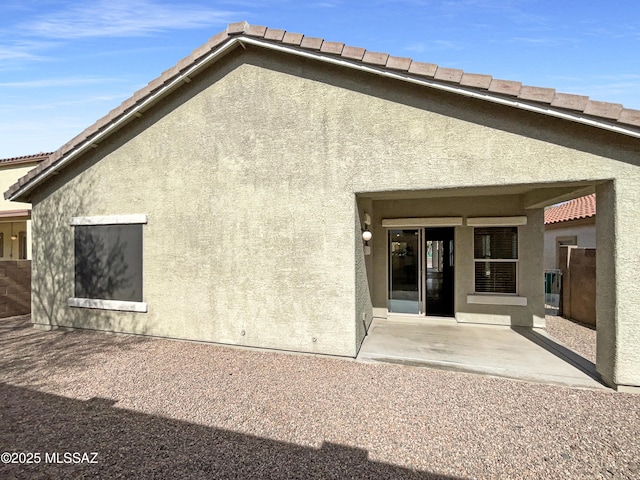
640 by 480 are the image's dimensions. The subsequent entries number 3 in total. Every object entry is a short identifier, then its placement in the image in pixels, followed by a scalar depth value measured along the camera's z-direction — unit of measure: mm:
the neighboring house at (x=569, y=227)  16203
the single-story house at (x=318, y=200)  5484
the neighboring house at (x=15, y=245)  11203
